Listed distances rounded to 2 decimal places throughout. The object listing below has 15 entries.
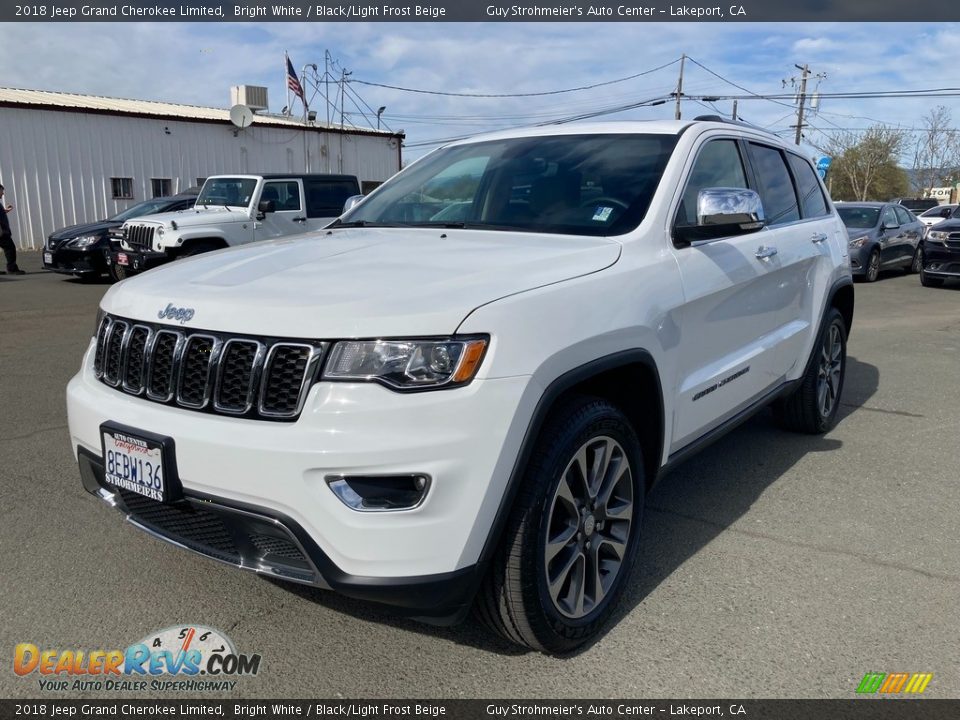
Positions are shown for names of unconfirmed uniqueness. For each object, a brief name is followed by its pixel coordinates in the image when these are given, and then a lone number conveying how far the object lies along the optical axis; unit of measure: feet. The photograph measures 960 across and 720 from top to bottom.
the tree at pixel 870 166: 196.65
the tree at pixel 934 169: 222.28
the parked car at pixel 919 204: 125.17
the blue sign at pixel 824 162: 87.81
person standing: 50.10
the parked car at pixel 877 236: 51.67
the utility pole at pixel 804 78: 167.63
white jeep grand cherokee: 7.27
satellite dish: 76.38
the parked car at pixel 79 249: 45.57
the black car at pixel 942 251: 48.19
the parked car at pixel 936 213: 90.83
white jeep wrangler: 38.55
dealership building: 73.92
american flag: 109.60
